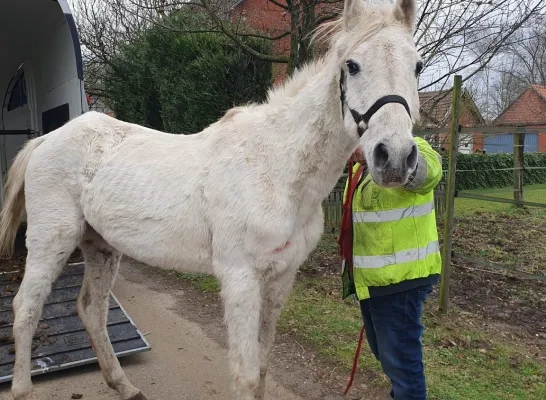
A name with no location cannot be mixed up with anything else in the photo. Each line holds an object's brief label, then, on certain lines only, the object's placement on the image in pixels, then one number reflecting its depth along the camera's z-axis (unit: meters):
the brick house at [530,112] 25.94
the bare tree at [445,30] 5.75
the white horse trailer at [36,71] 5.04
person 2.31
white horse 2.04
